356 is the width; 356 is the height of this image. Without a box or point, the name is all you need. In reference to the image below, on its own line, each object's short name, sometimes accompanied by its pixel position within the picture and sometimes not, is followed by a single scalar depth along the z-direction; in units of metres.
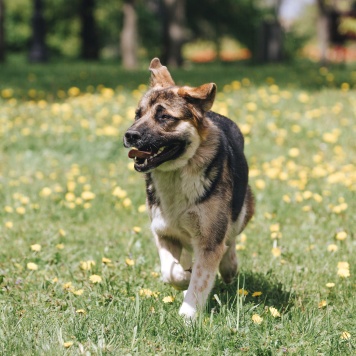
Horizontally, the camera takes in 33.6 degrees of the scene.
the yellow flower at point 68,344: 3.14
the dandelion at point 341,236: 5.36
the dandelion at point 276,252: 5.06
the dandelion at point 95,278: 4.18
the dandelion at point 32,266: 4.48
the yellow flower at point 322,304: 4.08
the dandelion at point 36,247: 4.89
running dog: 3.78
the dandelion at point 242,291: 3.99
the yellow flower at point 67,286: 4.14
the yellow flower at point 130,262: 4.47
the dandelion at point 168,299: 3.92
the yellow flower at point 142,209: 6.34
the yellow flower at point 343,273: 4.40
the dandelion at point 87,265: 4.64
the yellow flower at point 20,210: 6.09
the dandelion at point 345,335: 3.49
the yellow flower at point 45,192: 6.58
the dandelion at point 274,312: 3.70
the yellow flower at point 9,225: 5.58
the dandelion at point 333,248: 5.12
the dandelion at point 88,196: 6.31
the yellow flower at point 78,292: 3.99
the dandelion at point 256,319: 3.55
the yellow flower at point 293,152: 8.11
